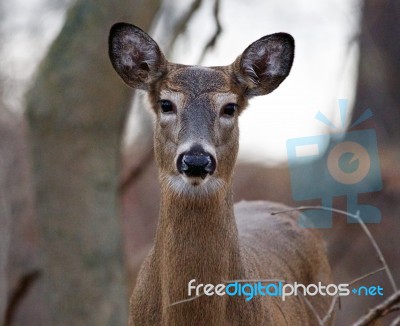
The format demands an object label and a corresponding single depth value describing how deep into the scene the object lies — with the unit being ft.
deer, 38.52
